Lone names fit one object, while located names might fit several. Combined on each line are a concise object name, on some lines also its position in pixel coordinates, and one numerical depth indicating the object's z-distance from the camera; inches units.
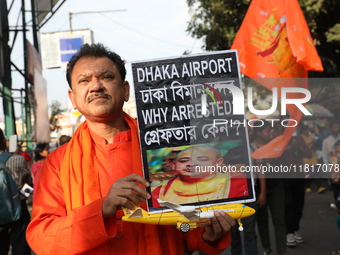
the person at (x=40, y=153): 332.5
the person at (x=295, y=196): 310.0
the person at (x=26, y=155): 388.7
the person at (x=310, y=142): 534.9
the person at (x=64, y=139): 311.4
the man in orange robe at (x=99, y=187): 85.1
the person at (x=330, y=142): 284.0
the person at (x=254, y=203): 257.0
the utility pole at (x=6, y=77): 478.6
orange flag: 240.8
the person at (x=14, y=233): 231.9
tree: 511.8
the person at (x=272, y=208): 266.4
